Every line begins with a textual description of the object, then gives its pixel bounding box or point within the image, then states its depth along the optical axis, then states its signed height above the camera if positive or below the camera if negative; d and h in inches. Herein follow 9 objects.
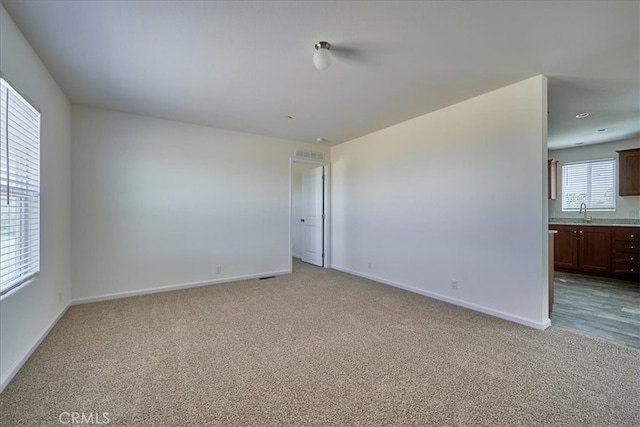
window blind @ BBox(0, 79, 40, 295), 76.2 +6.8
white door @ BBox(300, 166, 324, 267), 238.7 -2.3
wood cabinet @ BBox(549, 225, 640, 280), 186.1 -24.8
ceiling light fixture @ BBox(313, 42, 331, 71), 88.7 +50.2
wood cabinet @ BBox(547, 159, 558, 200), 234.1 +32.4
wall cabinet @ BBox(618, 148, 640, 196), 191.6 +30.2
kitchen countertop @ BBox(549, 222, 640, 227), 195.0 -5.9
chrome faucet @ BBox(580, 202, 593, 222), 216.9 -1.6
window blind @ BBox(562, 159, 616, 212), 209.2 +23.4
